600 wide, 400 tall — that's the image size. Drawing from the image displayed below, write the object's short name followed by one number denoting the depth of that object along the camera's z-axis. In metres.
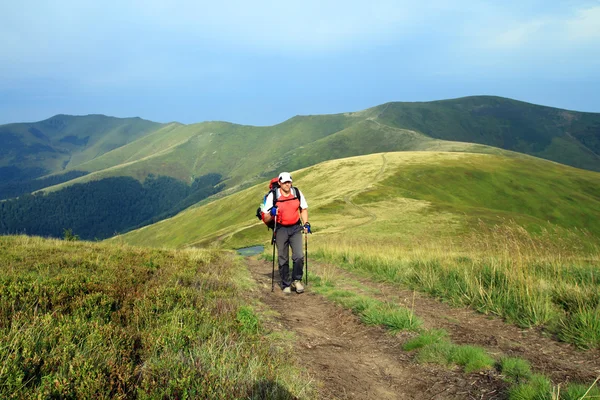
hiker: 12.12
